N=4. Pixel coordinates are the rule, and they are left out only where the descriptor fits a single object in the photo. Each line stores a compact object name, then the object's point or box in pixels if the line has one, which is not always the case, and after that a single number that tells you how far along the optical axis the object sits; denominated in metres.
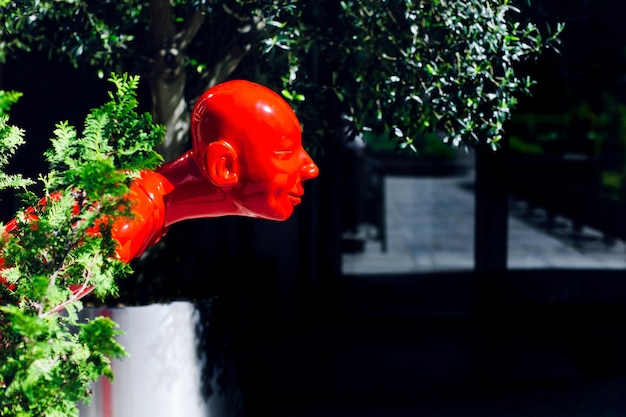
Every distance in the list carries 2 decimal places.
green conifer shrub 2.68
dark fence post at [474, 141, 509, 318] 7.28
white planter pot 4.06
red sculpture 3.50
